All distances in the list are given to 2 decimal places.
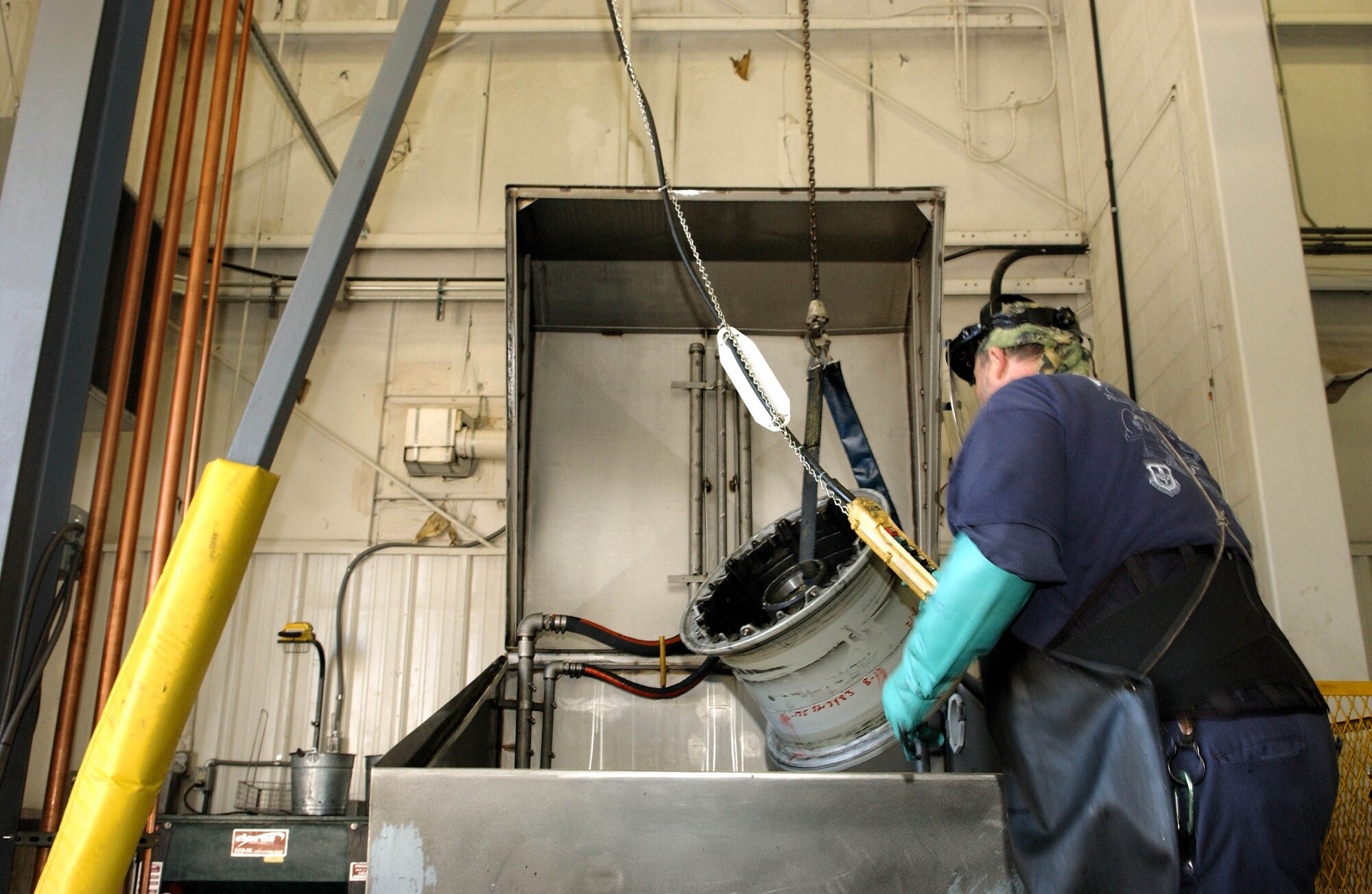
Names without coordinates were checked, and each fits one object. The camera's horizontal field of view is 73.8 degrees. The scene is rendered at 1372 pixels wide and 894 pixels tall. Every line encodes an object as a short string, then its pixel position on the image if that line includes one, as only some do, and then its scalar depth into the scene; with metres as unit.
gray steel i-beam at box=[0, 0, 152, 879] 2.12
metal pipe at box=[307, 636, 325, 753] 3.78
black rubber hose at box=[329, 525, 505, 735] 3.85
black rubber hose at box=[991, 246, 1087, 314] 3.76
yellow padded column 1.45
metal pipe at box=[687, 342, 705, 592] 3.45
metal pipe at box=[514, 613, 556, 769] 2.90
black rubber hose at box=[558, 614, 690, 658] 3.10
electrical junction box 4.00
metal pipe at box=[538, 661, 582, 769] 3.04
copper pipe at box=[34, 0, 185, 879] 2.65
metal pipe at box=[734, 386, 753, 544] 3.46
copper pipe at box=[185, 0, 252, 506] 3.38
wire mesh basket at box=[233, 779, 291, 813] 3.72
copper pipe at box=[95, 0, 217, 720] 3.04
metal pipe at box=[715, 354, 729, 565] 3.46
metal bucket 3.23
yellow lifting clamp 1.69
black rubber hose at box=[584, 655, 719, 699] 3.15
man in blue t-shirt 1.21
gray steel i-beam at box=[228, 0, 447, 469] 1.70
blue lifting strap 2.85
